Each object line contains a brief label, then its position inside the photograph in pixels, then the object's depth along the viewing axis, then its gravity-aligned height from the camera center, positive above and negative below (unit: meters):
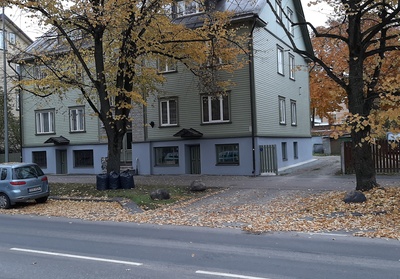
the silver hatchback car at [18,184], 14.05 -0.96
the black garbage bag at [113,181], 16.78 -1.15
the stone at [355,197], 11.64 -1.51
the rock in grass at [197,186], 16.39 -1.46
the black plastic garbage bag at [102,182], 16.77 -1.17
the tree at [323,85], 23.50 +4.54
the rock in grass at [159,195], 14.52 -1.55
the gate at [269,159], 21.77 -0.60
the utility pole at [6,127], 21.02 +1.60
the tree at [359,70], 12.40 +2.37
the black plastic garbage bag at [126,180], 16.97 -1.13
